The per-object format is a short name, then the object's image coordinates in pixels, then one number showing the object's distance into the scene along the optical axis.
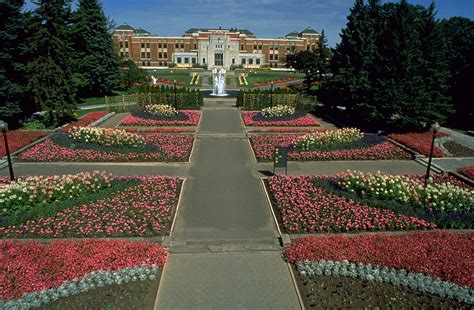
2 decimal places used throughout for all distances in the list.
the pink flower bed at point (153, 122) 26.34
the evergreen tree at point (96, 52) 40.47
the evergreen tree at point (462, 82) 28.94
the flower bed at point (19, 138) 18.88
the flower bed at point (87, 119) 25.04
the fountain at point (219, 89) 46.22
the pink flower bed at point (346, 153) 18.66
